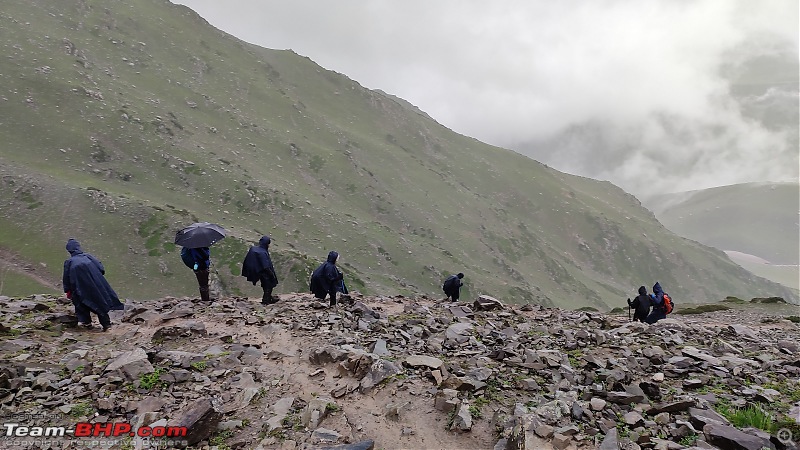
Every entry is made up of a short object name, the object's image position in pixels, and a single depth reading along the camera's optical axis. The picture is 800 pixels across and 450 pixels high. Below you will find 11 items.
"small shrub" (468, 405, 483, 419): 8.45
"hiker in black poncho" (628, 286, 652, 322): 18.78
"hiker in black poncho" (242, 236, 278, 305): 17.75
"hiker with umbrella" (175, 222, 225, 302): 16.28
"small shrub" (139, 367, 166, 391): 9.16
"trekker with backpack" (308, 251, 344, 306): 17.86
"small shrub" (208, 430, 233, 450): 7.66
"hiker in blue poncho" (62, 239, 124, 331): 12.67
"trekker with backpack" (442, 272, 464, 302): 22.33
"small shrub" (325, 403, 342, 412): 8.66
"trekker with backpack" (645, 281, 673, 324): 18.62
